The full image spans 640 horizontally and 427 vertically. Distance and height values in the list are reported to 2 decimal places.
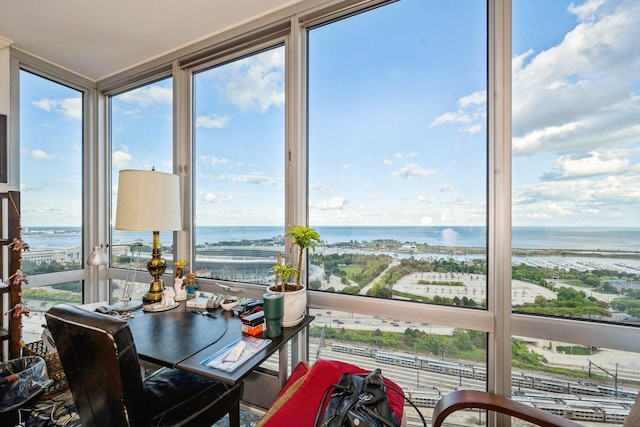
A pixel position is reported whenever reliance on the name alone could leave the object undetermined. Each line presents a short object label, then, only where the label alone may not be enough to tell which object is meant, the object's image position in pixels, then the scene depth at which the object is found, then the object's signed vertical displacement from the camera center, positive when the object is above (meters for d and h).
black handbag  0.90 -0.70
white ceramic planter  1.35 -0.48
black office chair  0.85 -0.58
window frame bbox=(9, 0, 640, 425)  1.25 +0.36
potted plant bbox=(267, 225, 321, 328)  1.36 -0.41
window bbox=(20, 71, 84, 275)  2.19 +0.37
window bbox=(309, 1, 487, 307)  1.40 +0.37
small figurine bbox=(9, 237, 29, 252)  1.69 -0.19
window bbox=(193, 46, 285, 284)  1.85 +0.36
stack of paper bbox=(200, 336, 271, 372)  0.99 -0.57
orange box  1.26 -0.56
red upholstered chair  1.03 -0.79
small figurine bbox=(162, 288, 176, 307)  1.62 -0.52
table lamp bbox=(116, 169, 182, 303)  1.48 +0.08
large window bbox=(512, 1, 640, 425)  1.11 +0.14
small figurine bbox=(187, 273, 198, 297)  1.82 -0.49
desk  1.00 -0.57
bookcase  1.68 -0.38
